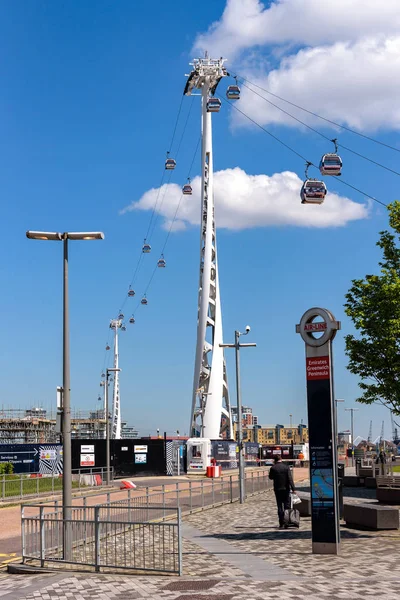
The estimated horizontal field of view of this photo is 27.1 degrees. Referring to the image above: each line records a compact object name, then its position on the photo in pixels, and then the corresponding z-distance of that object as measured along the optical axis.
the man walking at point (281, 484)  20.64
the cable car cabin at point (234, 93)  39.03
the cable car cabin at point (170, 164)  48.60
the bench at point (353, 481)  39.88
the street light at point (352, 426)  102.96
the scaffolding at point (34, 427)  131.73
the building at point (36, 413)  152.70
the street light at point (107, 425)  46.53
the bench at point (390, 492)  27.86
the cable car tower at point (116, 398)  113.06
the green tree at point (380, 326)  28.48
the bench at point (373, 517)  19.53
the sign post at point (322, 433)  16.08
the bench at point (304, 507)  23.91
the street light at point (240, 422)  32.06
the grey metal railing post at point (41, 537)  16.25
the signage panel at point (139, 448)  57.25
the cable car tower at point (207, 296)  77.75
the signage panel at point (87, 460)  53.43
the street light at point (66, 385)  17.02
